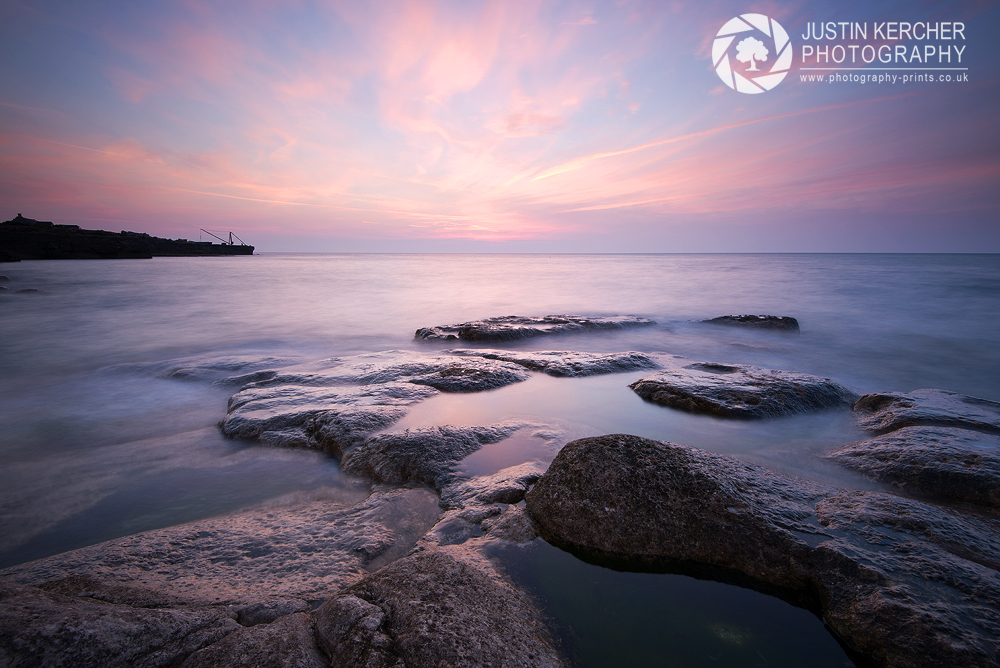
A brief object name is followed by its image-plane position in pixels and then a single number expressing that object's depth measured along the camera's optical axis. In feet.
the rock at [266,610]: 5.39
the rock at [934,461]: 8.67
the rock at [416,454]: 9.82
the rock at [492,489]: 8.58
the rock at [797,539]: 5.28
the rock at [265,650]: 4.38
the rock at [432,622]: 4.67
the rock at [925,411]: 11.95
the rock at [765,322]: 31.88
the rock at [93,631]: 4.06
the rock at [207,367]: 19.25
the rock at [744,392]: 13.71
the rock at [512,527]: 7.43
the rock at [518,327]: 26.40
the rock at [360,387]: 12.16
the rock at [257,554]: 6.19
